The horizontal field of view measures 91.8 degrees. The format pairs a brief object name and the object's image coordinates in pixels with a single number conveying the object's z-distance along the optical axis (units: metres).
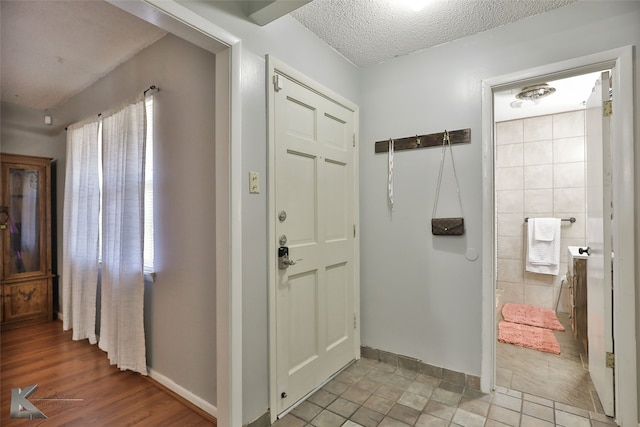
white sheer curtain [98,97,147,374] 2.27
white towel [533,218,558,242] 3.76
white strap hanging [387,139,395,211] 2.49
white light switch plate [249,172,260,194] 1.70
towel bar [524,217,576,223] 3.74
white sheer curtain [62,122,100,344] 2.92
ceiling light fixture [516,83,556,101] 2.86
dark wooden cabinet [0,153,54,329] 3.46
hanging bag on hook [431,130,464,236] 2.18
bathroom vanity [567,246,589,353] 2.74
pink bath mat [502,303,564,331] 3.33
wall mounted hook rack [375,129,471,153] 2.19
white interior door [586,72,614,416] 1.81
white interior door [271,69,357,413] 1.90
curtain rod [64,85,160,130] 2.21
